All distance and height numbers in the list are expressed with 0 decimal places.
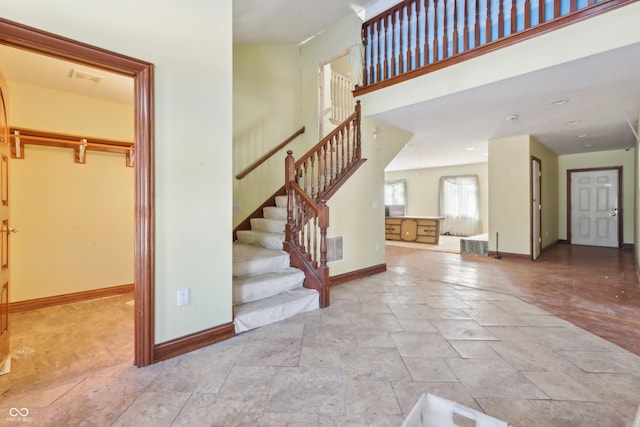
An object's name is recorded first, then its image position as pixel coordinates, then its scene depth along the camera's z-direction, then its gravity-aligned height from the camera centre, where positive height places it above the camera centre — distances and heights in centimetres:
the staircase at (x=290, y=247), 277 -44
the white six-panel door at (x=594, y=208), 688 +8
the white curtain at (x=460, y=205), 959 +24
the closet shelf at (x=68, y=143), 294 +78
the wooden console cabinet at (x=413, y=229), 777 -48
